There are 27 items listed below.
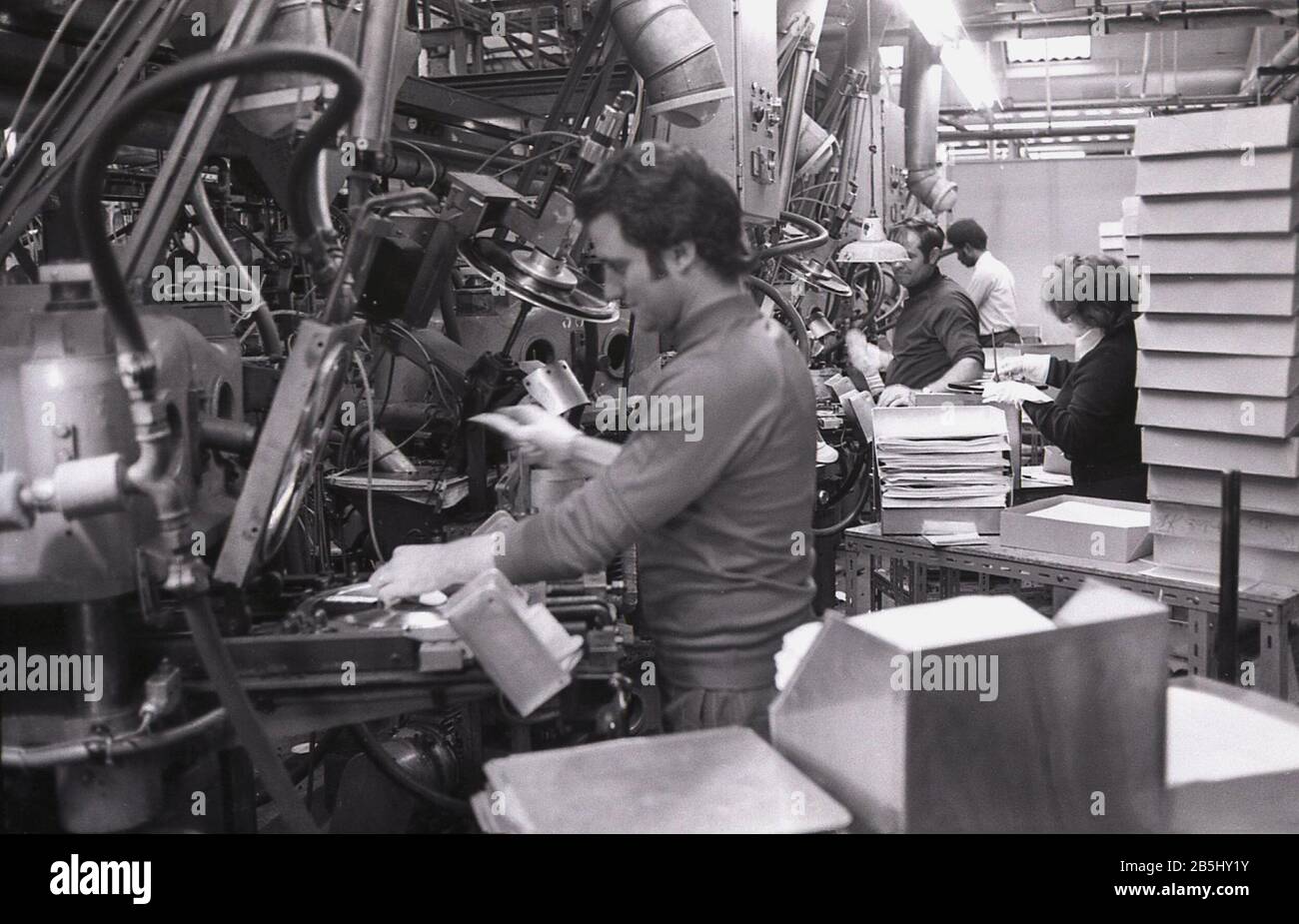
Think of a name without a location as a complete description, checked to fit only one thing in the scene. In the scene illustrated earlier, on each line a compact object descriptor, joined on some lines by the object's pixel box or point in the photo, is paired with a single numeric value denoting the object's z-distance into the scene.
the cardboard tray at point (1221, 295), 2.42
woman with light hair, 3.16
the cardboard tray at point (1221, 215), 2.40
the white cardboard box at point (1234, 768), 1.38
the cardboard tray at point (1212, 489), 2.51
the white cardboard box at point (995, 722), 1.18
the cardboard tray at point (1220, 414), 2.45
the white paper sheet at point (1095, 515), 2.90
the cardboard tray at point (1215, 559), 2.57
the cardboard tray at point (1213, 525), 2.55
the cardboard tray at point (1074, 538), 2.80
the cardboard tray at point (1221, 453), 2.47
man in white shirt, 6.36
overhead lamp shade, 4.70
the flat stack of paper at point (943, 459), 3.07
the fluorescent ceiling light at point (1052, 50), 9.00
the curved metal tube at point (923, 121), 6.54
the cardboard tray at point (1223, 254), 2.41
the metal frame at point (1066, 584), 2.52
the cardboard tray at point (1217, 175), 2.38
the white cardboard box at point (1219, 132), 2.40
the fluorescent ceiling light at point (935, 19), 5.04
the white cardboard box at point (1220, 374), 2.44
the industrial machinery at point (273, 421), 1.36
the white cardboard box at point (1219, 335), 2.43
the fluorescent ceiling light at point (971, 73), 6.28
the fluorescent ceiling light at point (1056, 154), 12.06
